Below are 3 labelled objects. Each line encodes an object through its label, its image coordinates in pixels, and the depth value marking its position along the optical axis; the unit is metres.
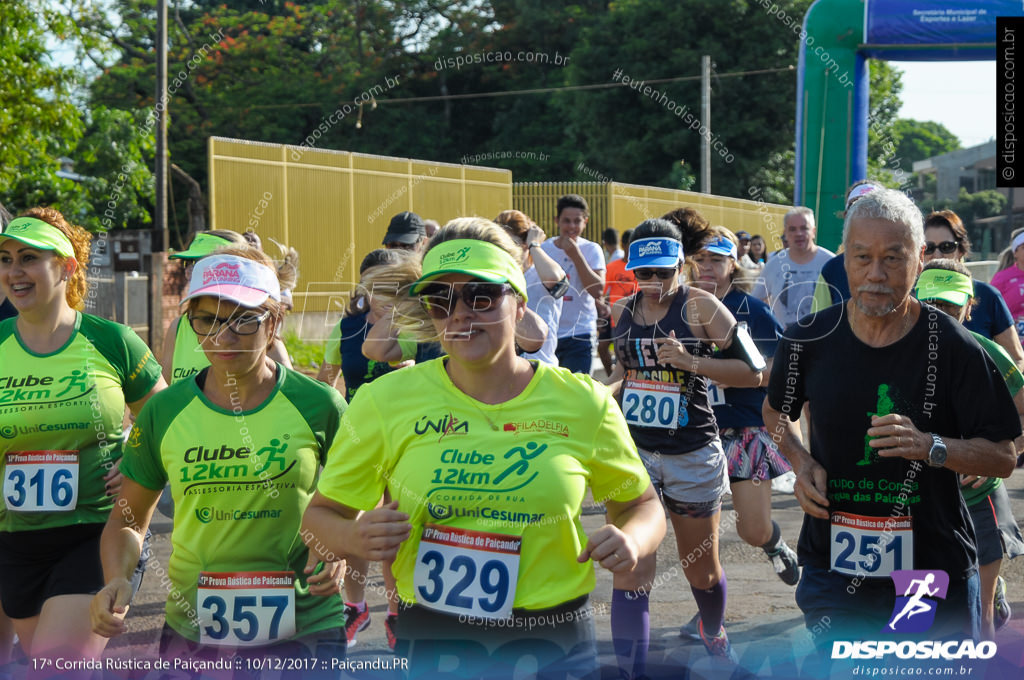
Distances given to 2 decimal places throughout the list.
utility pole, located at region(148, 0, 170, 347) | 15.47
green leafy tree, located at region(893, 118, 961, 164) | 51.69
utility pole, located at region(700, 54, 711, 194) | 28.25
